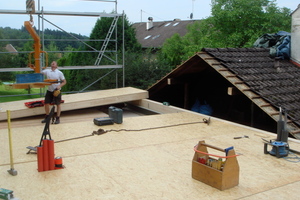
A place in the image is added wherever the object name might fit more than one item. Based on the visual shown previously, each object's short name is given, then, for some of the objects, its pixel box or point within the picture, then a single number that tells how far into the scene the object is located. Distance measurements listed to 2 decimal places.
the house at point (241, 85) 7.77
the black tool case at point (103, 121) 8.23
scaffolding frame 12.02
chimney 45.19
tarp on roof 10.31
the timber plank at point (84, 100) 9.34
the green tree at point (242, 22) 22.88
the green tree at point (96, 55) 18.47
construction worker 8.60
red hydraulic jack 5.05
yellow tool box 4.43
